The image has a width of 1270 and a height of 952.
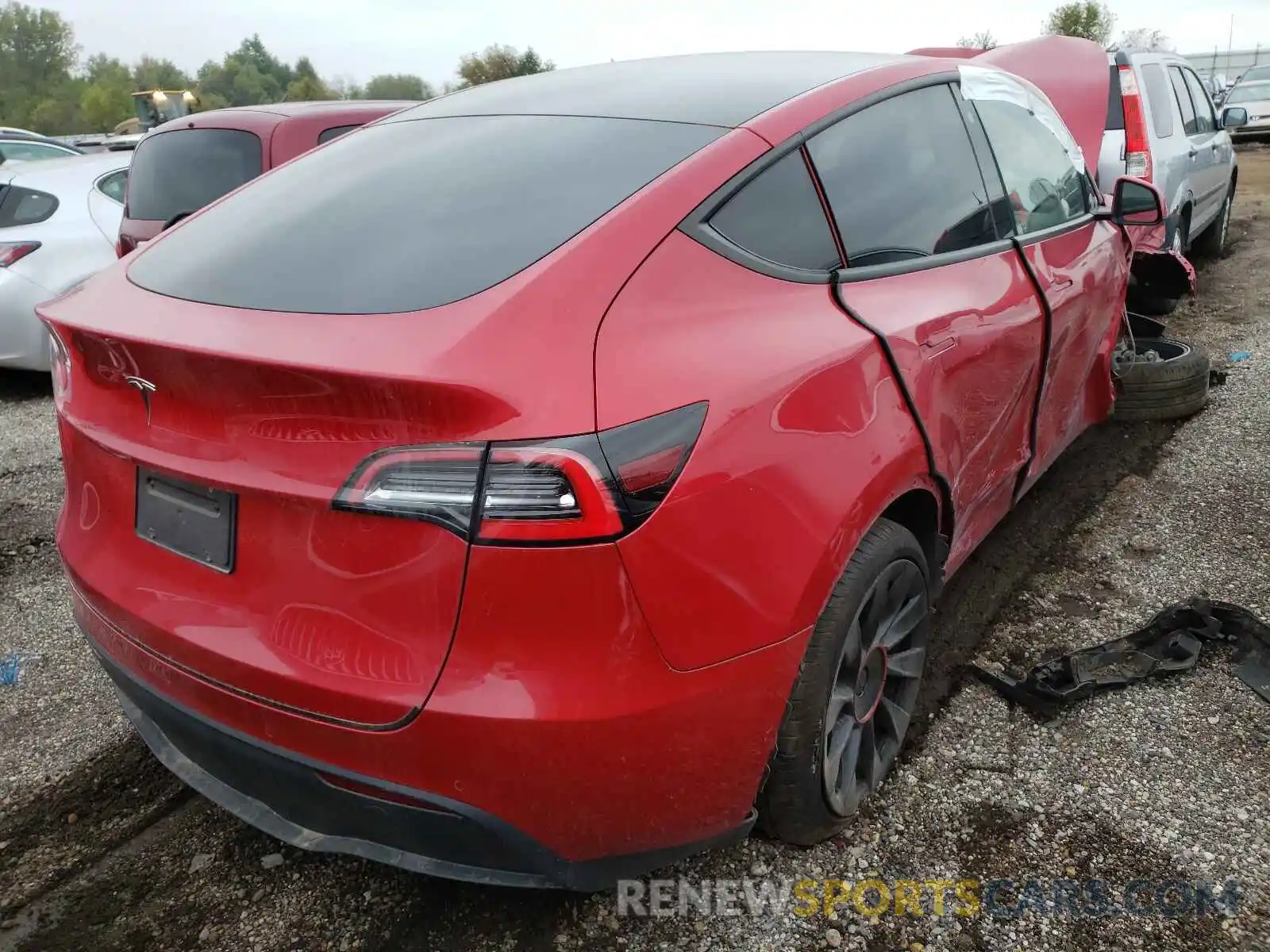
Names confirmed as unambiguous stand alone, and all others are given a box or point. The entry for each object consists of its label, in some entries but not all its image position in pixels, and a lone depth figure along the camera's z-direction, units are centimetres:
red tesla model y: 151
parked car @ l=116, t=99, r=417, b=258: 553
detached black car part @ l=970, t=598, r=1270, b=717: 273
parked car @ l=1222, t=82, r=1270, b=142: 1977
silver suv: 622
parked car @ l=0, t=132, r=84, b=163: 1230
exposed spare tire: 469
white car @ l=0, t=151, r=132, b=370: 619
